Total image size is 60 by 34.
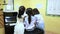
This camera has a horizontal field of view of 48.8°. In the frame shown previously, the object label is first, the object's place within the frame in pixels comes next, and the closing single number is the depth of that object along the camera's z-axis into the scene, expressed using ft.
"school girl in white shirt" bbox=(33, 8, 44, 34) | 4.72
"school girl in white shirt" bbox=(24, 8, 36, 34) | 4.57
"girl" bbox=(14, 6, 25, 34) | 4.59
